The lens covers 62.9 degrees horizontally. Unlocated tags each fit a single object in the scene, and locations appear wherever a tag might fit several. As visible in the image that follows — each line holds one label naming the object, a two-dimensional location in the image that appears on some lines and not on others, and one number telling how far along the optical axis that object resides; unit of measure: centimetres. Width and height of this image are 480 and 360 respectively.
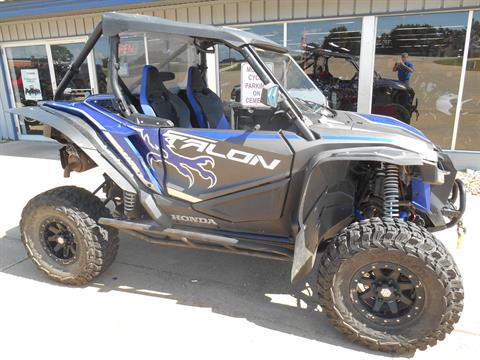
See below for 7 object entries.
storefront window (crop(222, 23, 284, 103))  673
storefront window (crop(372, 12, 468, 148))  650
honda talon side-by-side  245
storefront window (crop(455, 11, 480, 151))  645
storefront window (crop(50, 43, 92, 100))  918
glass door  921
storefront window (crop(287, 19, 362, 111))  690
